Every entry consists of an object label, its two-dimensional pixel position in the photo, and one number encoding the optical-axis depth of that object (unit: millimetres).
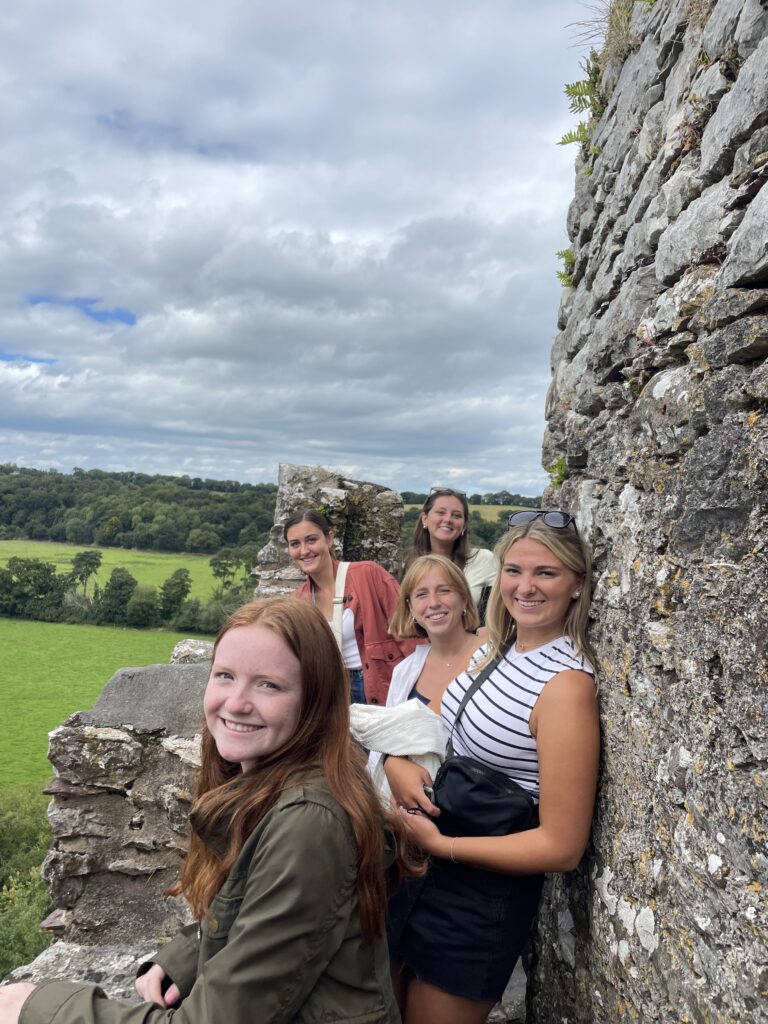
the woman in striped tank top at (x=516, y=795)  2469
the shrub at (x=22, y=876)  15984
